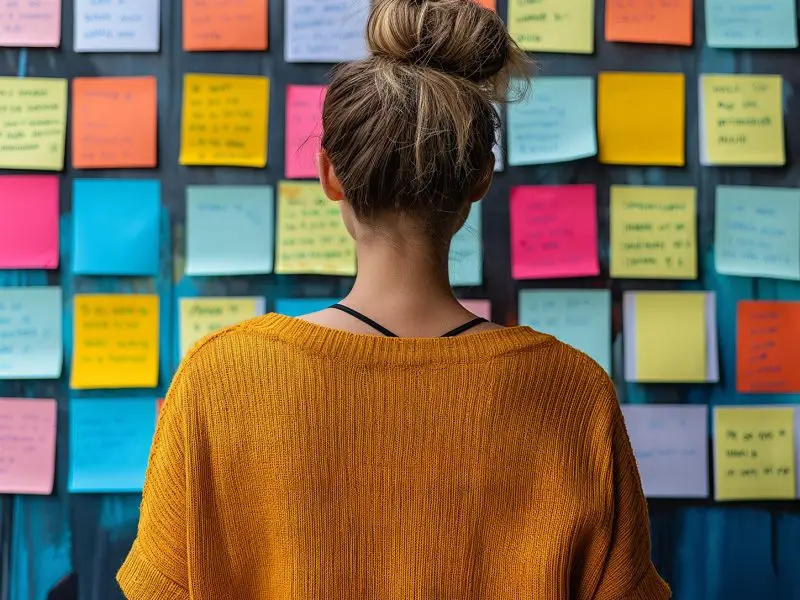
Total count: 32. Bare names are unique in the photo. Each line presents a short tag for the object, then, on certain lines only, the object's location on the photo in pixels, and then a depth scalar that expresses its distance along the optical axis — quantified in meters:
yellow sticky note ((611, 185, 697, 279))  1.23
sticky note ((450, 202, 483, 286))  1.22
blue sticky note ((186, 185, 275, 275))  1.21
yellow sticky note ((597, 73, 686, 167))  1.23
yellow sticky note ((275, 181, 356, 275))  1.22
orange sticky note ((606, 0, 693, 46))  1.23
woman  0.69
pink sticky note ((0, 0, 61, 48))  1.21
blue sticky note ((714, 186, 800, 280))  1.24
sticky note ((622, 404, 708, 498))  1.23
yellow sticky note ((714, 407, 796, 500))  1.24
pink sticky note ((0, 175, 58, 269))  1.21
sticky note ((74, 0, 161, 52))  1.21
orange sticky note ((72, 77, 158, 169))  1.21
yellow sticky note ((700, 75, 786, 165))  1.24
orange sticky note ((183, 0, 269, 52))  1.21
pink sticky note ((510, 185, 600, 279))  1.22
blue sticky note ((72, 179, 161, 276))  1.21
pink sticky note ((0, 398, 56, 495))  1.22
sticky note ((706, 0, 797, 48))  1.24
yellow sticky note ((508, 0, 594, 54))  1.22
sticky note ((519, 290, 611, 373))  1.23
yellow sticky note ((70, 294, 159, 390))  1.21
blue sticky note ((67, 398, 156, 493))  1.22
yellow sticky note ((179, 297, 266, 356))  1.22
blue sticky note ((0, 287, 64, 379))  1.21
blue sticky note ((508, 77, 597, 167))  1.22
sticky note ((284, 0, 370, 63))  1.21
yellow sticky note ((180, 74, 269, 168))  1.21
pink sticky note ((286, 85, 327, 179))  1.22
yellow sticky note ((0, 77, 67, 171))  1.22
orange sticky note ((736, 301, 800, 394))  1.24
